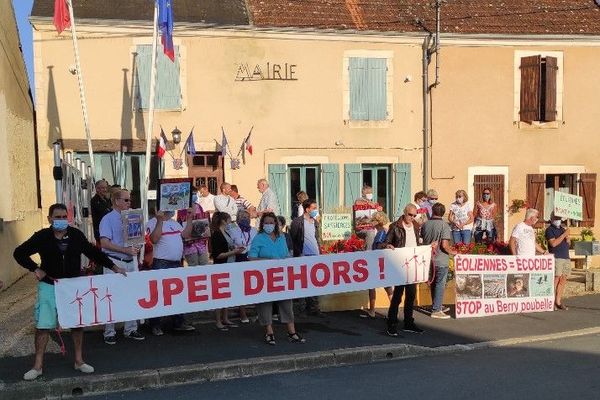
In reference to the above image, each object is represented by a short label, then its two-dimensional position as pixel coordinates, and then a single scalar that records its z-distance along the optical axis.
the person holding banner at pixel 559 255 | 9.81
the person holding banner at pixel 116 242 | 7.07
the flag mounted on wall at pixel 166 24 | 9.93
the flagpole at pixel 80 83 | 11.41
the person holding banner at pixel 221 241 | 8.11
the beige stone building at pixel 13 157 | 11.09
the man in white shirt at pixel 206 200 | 11.56
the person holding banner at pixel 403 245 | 8.04
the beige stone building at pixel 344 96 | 13.92
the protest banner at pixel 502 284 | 9.05
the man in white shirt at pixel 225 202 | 10.66
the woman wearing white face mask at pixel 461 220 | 12.40
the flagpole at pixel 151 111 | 8.89
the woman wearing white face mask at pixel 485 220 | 13.27
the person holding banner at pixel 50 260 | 5.89
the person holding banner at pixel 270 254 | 7.45
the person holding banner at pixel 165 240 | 7.41
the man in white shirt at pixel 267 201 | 11.17
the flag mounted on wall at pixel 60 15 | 11.62
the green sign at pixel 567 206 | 10.35
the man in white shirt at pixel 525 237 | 9.49
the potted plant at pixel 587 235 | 14.66
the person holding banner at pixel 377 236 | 8.87
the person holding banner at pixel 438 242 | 8.69
